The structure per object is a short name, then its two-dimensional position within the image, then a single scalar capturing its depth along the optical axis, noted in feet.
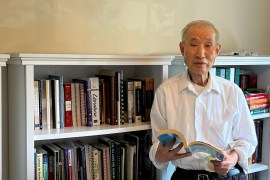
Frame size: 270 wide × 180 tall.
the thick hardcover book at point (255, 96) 7.17
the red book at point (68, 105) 5.56
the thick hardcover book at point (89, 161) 5.72
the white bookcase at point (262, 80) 6.84
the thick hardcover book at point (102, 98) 5.82
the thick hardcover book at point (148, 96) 6.20
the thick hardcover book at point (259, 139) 7.76
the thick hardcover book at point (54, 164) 5.43
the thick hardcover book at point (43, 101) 5.30
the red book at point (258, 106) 7.21
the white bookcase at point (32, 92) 4.88
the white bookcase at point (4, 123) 5.63
